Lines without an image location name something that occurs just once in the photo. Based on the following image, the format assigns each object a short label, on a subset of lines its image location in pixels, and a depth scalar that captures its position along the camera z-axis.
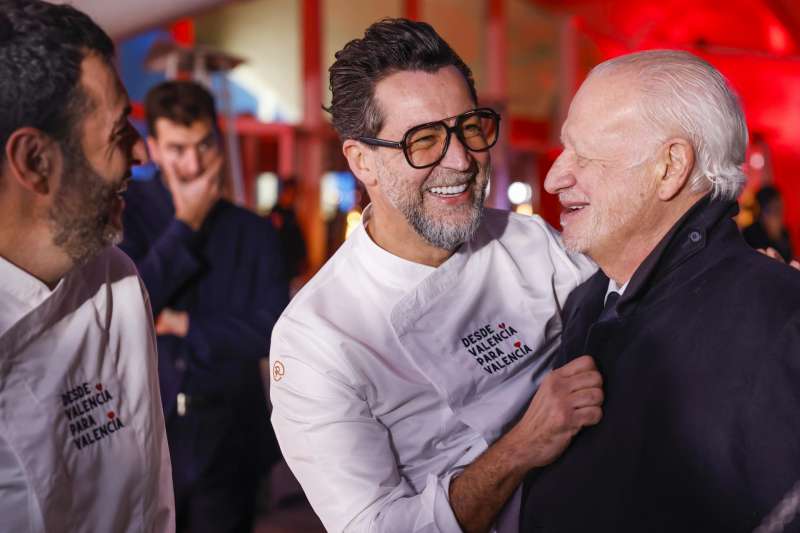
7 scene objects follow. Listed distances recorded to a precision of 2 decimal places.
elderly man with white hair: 1.43
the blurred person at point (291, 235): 8.40
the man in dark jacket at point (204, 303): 2.73
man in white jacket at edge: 1.36
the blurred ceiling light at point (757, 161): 11.75
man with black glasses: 1.76
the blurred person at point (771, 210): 6.75
